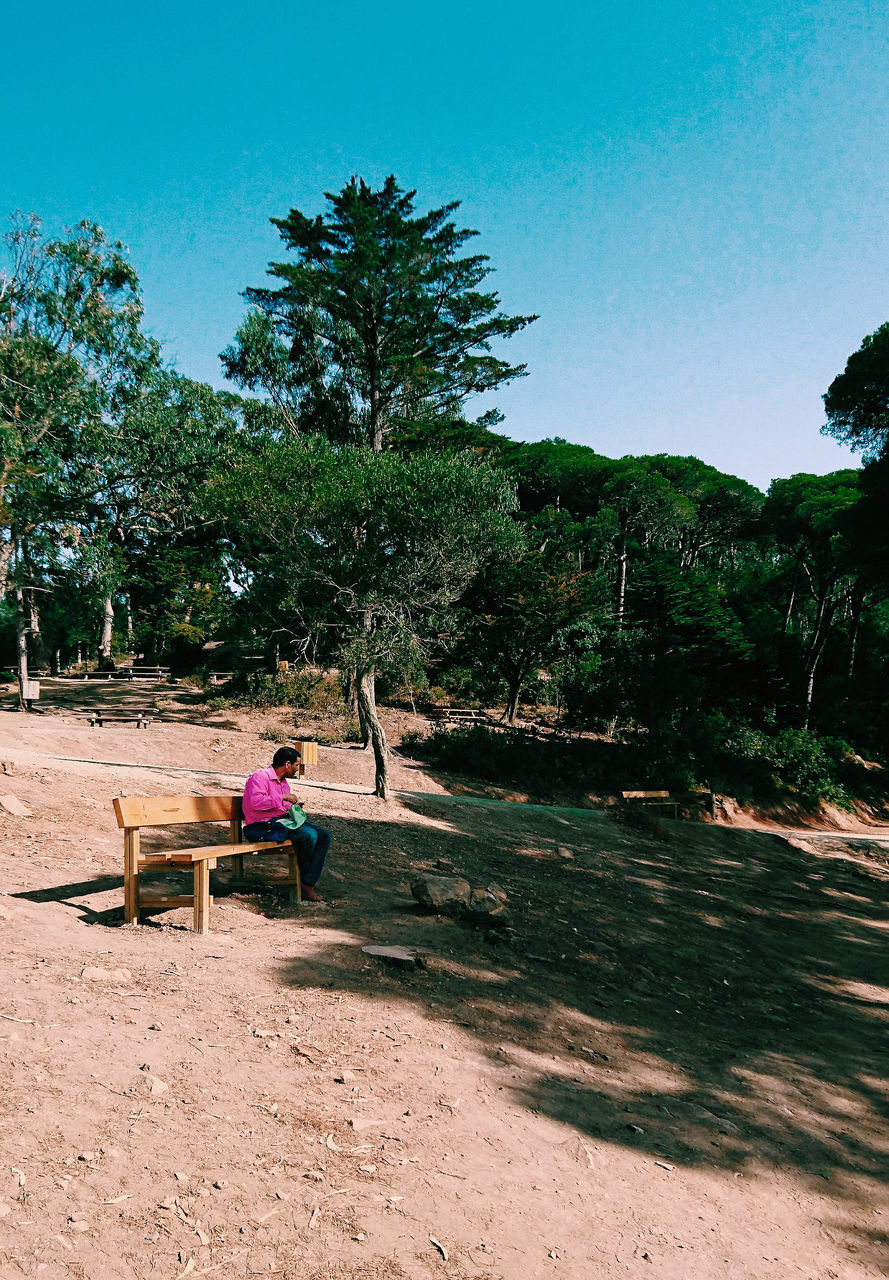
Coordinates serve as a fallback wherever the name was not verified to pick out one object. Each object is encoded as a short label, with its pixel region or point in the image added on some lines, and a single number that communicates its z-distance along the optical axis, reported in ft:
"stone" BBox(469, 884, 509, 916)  20.38
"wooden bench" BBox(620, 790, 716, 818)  54.19
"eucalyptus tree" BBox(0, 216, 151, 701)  71.26
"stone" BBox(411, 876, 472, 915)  20.11
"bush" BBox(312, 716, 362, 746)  61.67
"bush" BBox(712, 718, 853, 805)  65.87
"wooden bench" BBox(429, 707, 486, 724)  75.56
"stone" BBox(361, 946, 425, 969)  15.90
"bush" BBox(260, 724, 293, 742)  58.03
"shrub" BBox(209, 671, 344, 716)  71.72
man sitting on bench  18.74
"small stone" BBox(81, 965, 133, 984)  12.99
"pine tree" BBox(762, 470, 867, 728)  84.84
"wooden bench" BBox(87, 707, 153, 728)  58.76
